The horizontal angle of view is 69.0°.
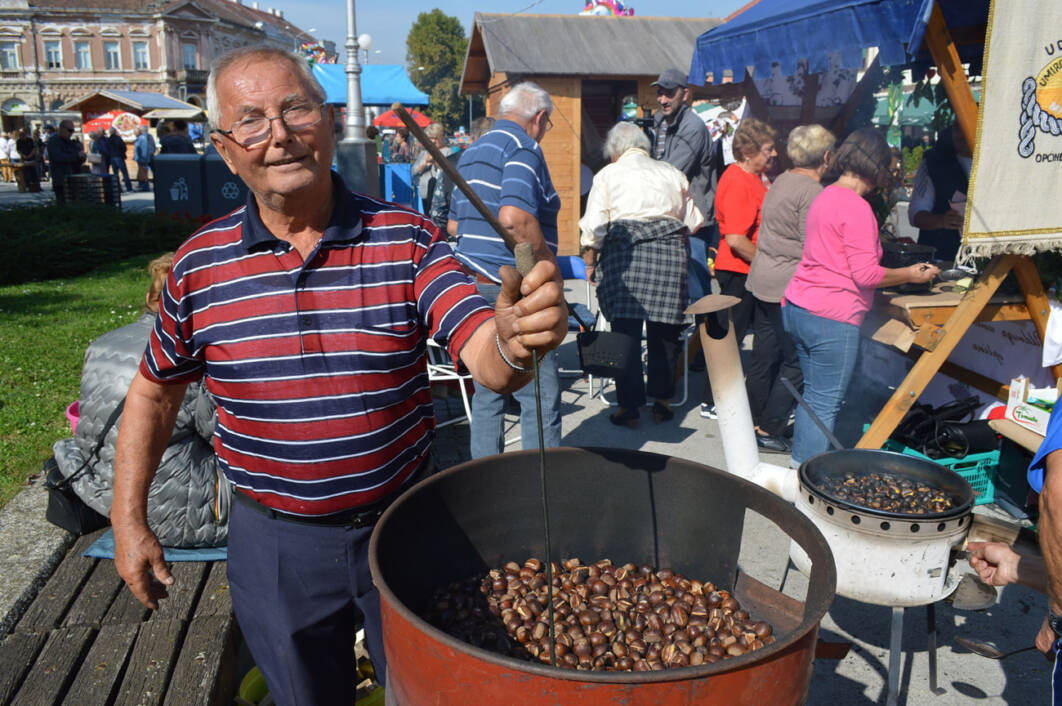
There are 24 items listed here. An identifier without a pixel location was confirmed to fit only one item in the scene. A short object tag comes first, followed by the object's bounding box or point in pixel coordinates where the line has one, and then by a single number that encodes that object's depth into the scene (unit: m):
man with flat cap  6.72
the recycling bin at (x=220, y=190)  14.12
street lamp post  9.37
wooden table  3.92
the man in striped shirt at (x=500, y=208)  3.97
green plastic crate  4.33
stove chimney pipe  3.16
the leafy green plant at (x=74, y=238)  10.86
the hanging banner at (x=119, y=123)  25.14
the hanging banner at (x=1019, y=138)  3.47
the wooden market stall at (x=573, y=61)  11.66
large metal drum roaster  1.64
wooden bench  2.50
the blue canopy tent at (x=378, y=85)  15.53
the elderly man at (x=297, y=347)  1.85
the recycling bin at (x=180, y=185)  13.95
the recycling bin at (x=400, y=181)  15.54
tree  73.75
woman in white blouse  5.20
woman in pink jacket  3.94
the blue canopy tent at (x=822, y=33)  4.03
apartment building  64.56
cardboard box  4.27
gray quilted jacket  3.27
